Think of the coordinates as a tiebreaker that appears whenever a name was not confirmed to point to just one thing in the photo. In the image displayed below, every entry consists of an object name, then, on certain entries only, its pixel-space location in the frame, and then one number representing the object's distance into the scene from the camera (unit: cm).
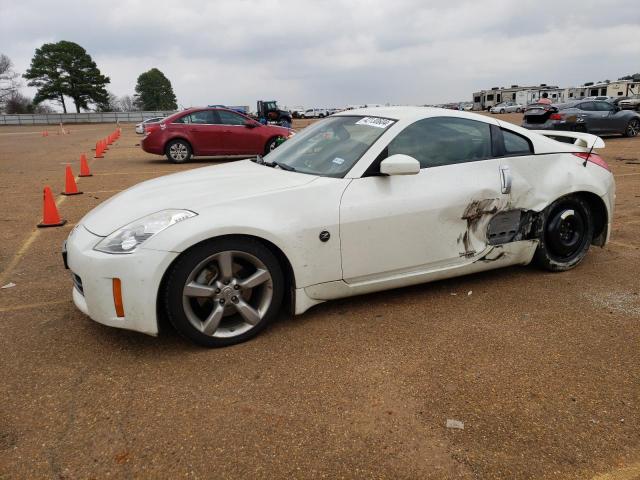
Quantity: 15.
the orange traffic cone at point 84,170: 1153
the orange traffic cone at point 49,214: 642
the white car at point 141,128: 2898
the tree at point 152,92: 10806
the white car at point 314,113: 6919
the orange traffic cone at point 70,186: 895
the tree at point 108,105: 8279
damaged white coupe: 301
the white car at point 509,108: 5462
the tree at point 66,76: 7750
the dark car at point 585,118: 1591
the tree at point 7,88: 7719
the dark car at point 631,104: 2985
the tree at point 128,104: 10795
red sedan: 1344
